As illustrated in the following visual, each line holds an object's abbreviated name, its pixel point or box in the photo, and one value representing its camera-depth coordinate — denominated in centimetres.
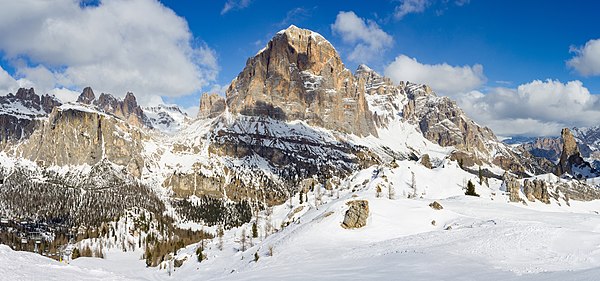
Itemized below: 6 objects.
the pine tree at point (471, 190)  14720
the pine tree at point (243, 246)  10105
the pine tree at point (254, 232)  14040
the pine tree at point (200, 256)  10412
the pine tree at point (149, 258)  14373
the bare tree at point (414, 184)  16175
